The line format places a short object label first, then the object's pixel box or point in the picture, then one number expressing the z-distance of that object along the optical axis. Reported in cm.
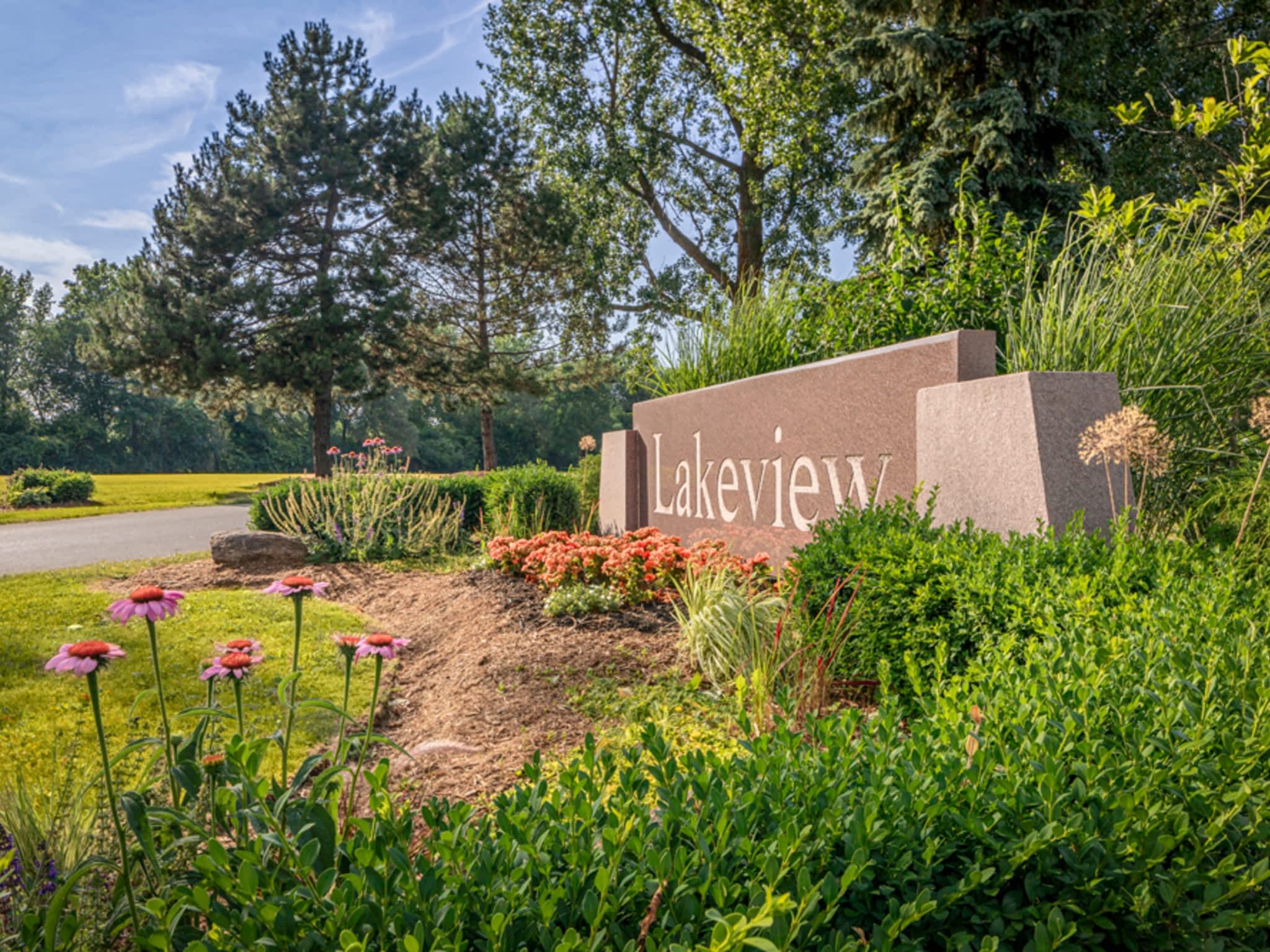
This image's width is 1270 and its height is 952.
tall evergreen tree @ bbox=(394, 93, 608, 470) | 2214
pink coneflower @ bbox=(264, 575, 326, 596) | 190
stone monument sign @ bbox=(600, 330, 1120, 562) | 349
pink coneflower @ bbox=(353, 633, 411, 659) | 176
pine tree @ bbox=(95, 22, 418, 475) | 2002
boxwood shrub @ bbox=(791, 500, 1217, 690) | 247
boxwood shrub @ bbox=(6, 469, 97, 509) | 1781
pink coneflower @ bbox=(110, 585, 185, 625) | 167
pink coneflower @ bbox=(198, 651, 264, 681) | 166
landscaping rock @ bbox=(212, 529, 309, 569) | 867
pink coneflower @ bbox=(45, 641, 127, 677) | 145
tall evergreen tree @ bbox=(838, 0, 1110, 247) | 1001
